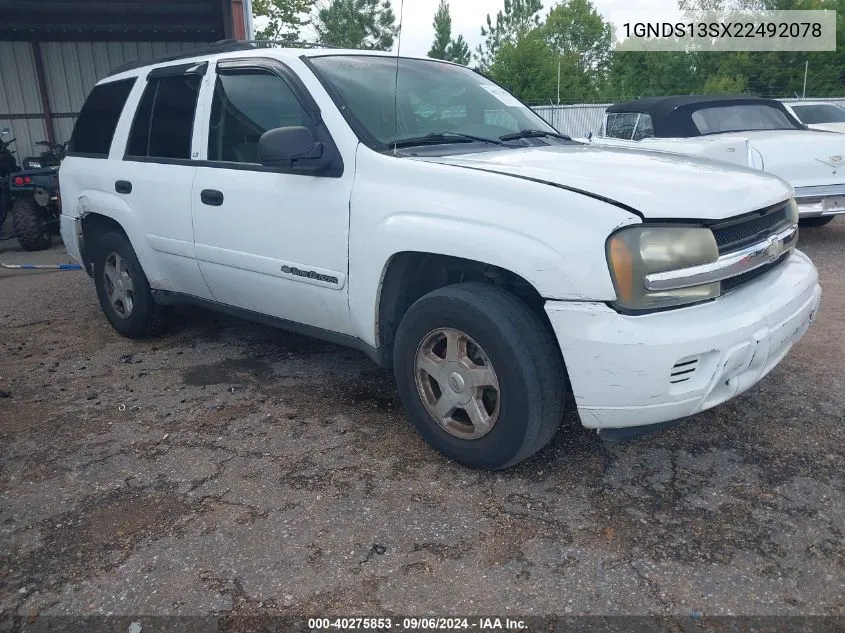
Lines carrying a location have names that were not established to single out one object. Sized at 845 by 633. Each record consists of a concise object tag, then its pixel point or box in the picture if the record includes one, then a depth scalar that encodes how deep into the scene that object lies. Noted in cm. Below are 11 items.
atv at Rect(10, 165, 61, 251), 937
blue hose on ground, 783
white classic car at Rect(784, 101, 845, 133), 1095
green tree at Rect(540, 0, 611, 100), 4700
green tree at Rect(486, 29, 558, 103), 2781
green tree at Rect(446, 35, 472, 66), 2768
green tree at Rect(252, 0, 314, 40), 2875
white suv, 248
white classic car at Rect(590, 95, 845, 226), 679
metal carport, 1224
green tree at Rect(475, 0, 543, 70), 4025
